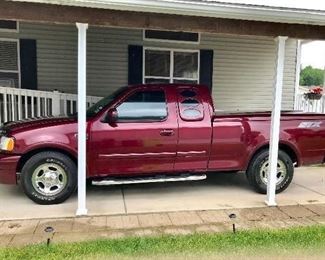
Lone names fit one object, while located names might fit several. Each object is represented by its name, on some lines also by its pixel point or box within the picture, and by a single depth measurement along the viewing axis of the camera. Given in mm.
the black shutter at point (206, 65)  10383
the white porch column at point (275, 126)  5793
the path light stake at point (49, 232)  4652
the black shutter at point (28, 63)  9320
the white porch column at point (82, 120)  5188
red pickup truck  5750
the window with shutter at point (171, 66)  10242
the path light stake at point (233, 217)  5223
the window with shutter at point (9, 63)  9367
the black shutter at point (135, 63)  9922
